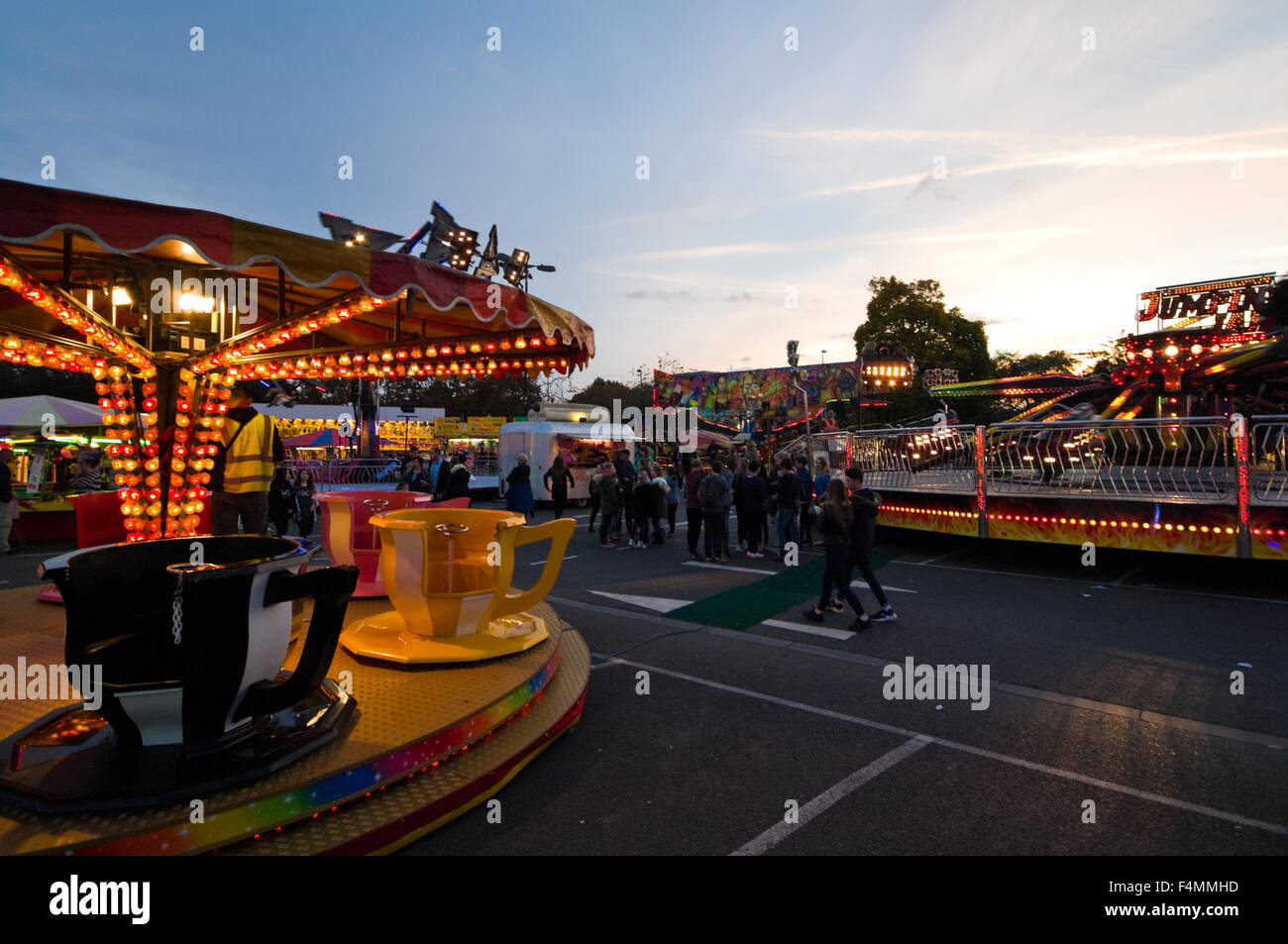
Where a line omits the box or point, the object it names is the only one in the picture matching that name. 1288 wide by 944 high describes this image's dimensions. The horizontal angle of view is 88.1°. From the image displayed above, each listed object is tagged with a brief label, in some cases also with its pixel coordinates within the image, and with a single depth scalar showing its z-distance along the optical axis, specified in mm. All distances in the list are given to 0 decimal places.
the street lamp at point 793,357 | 20920
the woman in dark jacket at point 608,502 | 12938
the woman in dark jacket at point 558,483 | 15367
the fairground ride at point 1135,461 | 8109
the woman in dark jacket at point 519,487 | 11617
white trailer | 20688
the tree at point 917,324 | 40125
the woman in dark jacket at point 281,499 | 12227
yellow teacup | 4172
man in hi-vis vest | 5570
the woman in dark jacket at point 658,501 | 12641
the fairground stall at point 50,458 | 13086
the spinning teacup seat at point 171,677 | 2379
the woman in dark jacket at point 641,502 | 12617
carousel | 2404
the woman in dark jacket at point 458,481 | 10734
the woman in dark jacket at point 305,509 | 14498
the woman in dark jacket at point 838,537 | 6684
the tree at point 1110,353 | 43516
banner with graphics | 42000
